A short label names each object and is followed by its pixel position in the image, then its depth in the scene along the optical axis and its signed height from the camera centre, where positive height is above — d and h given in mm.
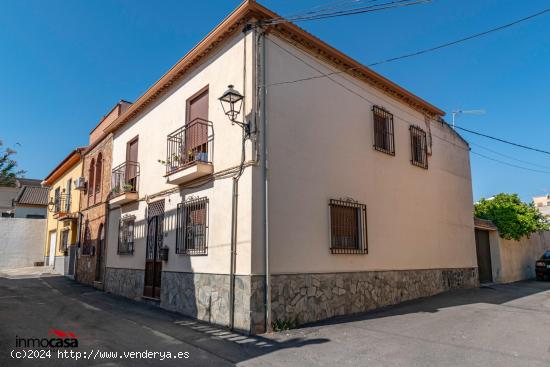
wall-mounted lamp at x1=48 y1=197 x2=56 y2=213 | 22462 +2525
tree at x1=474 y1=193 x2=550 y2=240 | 15875 +1333
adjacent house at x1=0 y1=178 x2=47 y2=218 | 27641 +3160
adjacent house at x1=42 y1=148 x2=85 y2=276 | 18703 +1716
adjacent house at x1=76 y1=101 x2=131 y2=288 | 14633 +1896
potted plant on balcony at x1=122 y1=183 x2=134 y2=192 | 12242 +1904
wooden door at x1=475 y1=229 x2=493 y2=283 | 15000 -328
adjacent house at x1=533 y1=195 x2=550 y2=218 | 48531 +6874
